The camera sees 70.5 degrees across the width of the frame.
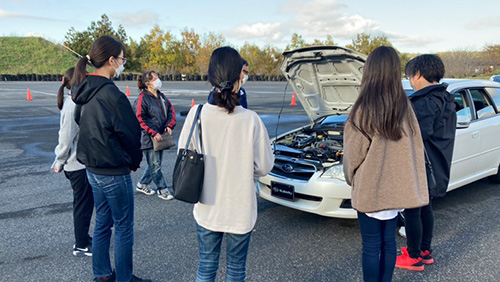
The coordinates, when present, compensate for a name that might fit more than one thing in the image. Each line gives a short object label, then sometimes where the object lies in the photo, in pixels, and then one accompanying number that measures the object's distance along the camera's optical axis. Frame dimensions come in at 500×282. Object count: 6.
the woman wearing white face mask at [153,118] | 4.76
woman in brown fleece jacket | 2.11
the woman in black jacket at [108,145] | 2.46
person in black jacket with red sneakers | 2.80
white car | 3.72
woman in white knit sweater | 1.91
